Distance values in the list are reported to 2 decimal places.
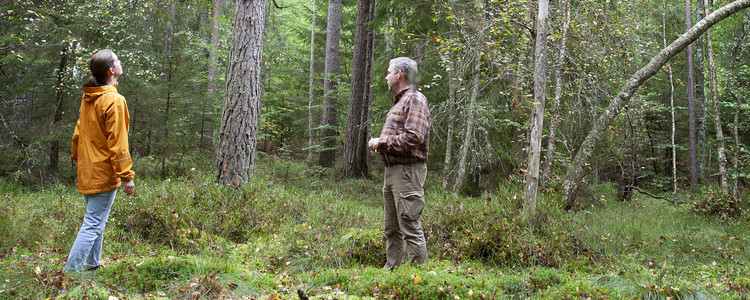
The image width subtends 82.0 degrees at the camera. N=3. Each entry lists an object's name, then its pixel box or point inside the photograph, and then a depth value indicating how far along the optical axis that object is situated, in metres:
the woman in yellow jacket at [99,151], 3.60
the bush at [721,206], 8.60
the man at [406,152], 3.81
